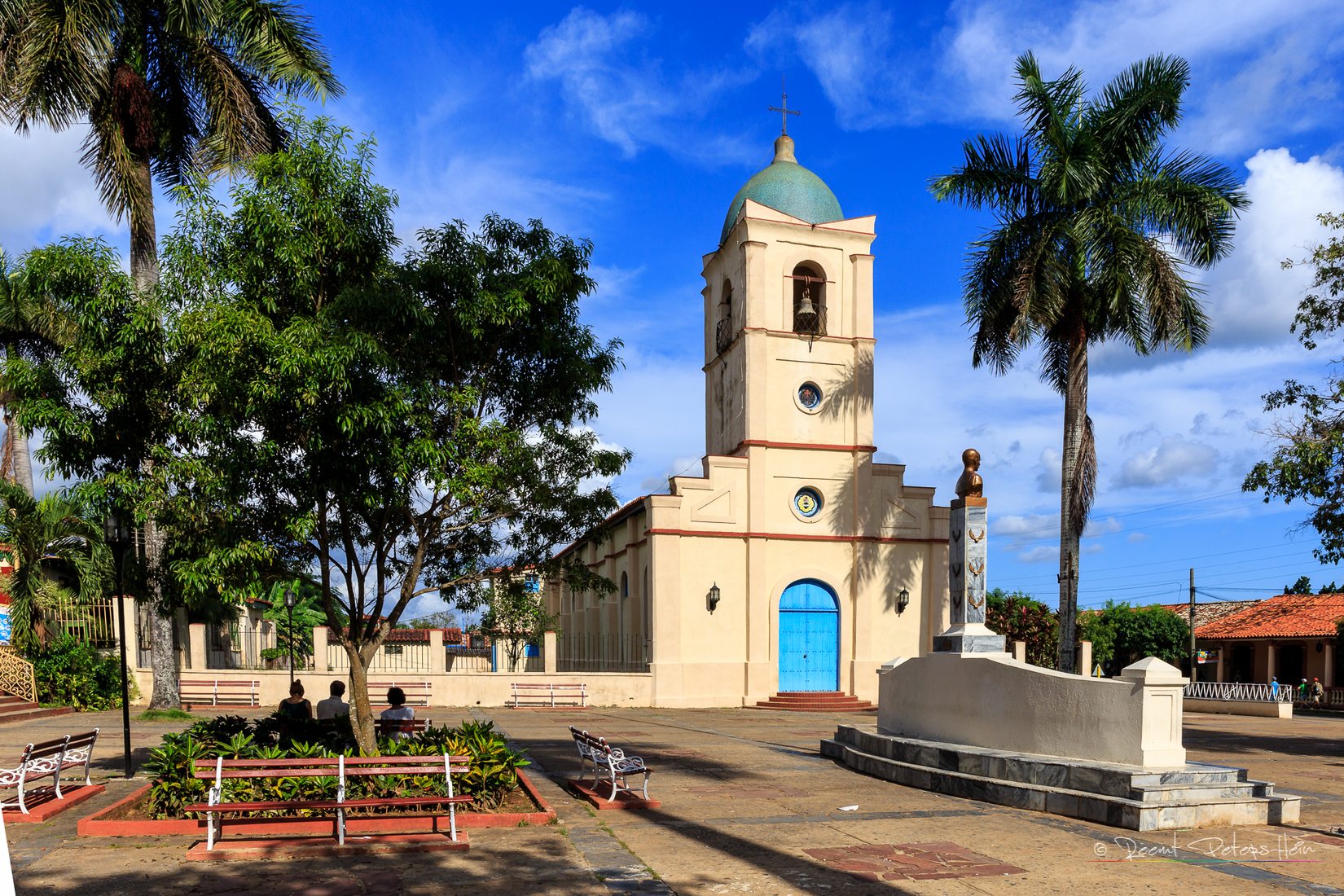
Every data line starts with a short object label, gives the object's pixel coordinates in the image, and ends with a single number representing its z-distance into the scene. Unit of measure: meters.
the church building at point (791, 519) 27.56
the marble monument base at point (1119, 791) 10.01
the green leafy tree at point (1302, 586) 56.47
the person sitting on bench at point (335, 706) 12.77
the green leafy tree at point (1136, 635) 47.41
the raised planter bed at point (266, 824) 9.29
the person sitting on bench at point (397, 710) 12.59
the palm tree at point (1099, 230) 21.92
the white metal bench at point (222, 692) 24.62
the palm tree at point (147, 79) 18.12
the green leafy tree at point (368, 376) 9.74
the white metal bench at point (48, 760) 10.35
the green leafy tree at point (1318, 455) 17.00
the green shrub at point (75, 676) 23.80
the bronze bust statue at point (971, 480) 14.34
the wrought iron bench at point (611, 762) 11.16
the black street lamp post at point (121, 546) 11.93
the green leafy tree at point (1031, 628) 33.91
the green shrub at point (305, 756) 9.79
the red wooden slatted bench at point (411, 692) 25.12
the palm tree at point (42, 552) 23.30
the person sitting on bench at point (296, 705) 12.77
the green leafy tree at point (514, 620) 13.24
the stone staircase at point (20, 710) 21.08
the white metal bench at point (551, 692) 26.27
